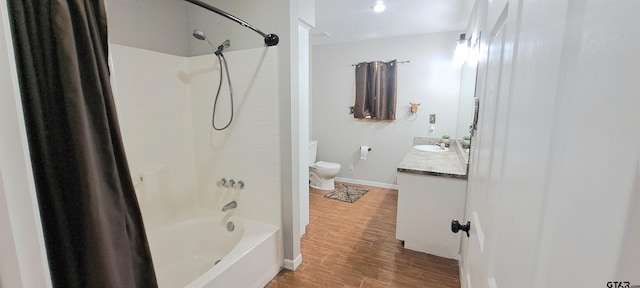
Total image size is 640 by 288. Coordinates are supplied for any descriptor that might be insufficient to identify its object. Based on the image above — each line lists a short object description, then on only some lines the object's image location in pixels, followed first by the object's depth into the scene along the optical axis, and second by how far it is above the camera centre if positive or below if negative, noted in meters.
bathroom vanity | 2.18 -0.80
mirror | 2.32 +0.24
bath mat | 3.75 -1.23
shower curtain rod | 1.70 +0.54
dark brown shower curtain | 0.67 -0.06
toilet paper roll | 4.24 -0.63
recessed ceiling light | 2.57 +1.06
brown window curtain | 3.95 +0.34
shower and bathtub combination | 1.90 -0.35
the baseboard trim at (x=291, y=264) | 2.14 -1.25
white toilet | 3.95 -0.92
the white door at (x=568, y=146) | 0.25 -0.05
